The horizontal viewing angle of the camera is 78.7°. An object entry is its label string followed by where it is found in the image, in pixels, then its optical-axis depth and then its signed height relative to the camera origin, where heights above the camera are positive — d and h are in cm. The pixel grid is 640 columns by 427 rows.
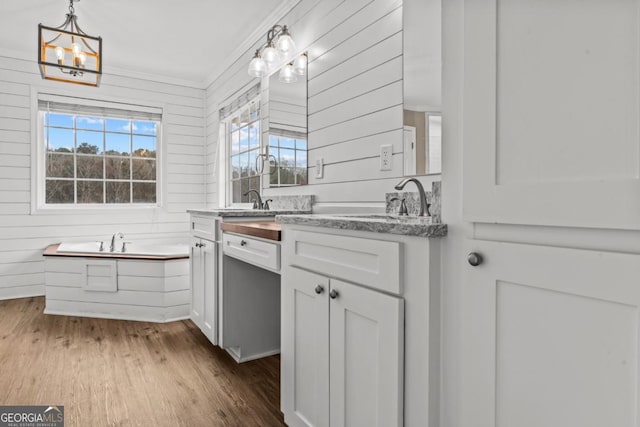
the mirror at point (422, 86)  162 +55
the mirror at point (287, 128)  266 +61
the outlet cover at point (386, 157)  190 +27
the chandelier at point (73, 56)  245 +101
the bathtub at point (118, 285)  318 -62
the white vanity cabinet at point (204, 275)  243 -43
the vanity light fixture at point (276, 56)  257 +109
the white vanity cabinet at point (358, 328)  100 -35
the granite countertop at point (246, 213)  239 -1
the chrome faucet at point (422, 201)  143 +4
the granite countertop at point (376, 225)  97 -4
